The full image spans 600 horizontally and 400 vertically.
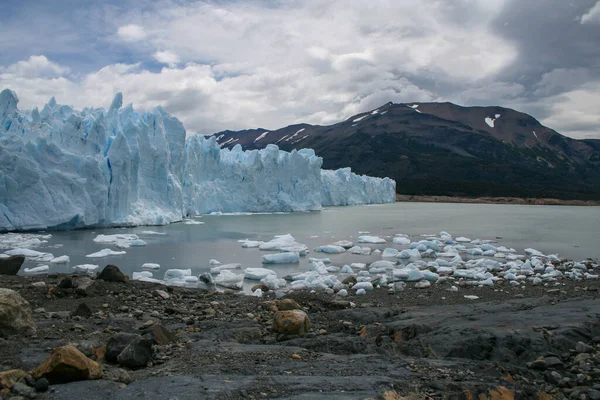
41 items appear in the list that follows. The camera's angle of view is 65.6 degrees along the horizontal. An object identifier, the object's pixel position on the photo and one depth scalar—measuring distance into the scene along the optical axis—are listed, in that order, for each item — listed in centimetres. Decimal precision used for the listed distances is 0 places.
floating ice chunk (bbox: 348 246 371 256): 1317
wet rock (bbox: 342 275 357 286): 854
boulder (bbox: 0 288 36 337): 360
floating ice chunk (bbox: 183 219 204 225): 2219
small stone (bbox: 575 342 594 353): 349
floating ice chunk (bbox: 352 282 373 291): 812
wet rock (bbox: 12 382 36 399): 243
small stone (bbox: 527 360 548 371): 326
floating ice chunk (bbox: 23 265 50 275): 903
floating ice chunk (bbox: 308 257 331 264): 1123
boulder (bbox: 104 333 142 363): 324
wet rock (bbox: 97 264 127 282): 666
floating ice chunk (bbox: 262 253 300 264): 1126
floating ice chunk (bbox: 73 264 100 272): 978
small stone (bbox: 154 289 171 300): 622
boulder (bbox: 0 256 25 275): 778
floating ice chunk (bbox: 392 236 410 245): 1549
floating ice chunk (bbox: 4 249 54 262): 1081
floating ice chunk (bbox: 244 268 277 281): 924
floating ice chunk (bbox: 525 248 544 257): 1285
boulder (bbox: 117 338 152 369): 314
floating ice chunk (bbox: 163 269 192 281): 918
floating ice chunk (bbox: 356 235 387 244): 1559
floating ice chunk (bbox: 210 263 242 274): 1001
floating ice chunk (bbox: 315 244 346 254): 1330
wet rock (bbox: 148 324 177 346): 372
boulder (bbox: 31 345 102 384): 265
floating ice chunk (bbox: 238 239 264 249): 1423
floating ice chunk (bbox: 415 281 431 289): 836
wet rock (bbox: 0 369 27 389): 247
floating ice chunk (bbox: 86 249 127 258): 1155
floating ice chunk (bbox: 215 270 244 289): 835
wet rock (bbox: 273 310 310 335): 430
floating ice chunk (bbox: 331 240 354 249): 1452
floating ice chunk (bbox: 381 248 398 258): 1259
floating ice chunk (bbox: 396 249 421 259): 1234
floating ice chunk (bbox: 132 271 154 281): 877
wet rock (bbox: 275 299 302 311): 535
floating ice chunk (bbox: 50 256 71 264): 1052
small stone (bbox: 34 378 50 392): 252
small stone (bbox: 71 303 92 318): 488
